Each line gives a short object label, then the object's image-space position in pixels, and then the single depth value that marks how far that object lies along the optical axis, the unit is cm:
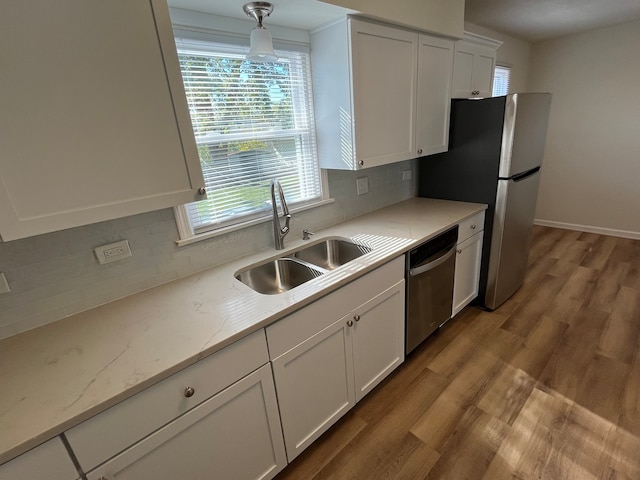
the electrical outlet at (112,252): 129
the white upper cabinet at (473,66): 230
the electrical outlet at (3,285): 111
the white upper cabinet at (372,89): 168
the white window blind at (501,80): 371
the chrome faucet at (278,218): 170
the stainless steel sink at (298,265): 166
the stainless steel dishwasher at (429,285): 188
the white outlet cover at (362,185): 230
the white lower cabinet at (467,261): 227
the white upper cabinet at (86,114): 82
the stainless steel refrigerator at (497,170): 216
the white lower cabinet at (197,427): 88
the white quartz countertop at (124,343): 82
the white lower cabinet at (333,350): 131
